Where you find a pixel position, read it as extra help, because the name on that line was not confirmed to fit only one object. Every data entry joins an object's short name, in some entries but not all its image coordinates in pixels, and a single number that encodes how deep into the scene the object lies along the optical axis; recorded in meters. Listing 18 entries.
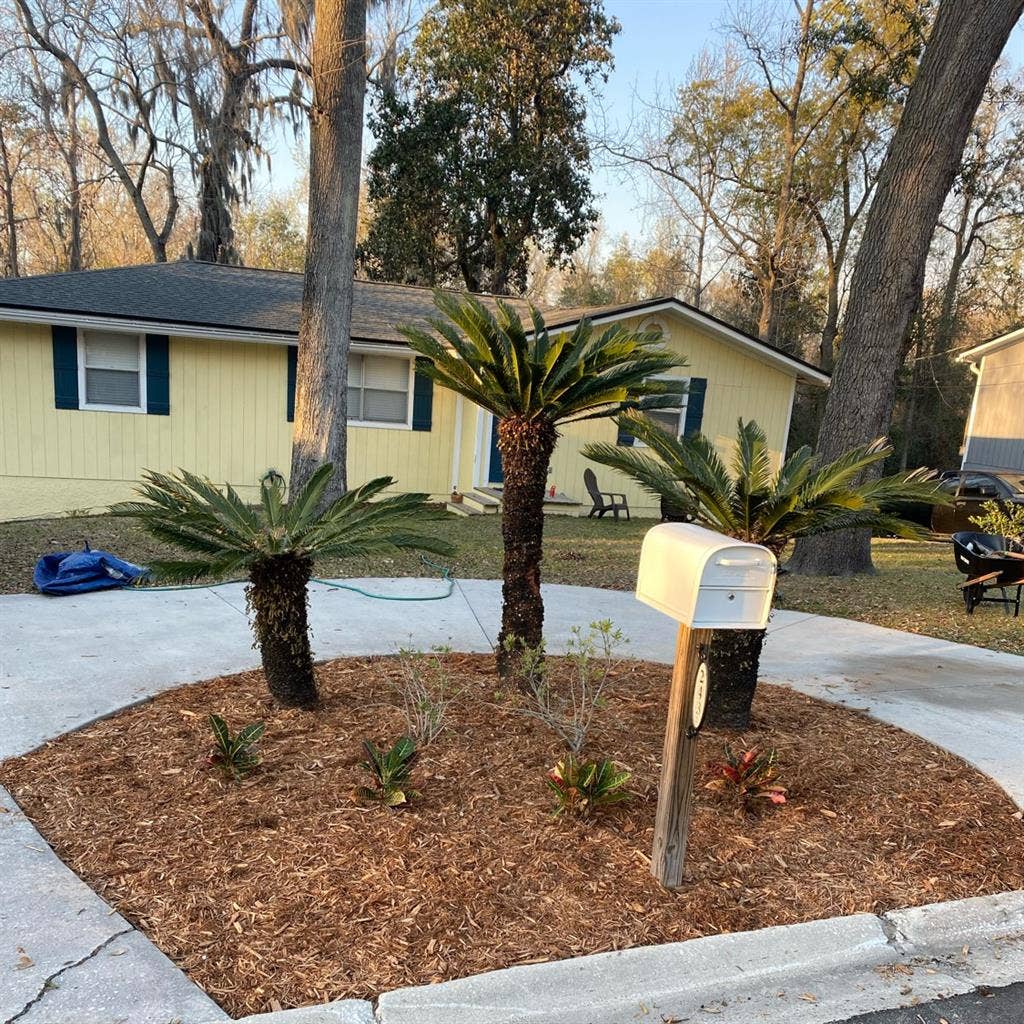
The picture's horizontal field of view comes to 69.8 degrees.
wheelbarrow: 6.95
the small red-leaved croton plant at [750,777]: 3.15
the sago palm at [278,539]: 3.47
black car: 13.05
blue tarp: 6.10
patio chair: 12.52
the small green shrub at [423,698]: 3.44
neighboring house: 18.52
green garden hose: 6.50
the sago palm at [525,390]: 3.88
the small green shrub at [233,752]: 3.14
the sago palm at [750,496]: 3.65
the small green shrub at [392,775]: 2.97
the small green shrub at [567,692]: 3.32
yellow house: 10.73
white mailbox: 2.23
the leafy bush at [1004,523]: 6.07
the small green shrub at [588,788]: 2.96
